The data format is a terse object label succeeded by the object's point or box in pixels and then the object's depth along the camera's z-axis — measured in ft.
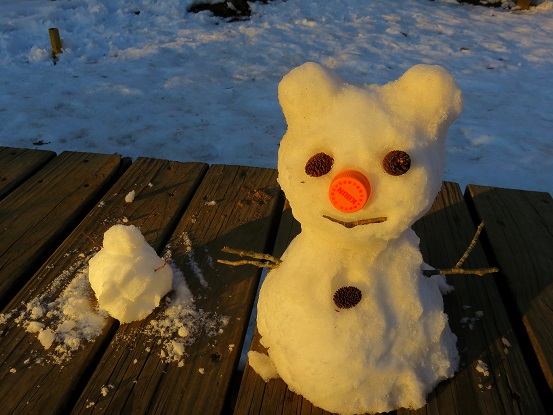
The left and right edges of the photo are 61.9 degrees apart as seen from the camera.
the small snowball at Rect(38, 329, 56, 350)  1.54
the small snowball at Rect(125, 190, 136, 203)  2.16
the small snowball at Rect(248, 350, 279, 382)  1.43
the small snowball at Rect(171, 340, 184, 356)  1.51
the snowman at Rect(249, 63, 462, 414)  1.09
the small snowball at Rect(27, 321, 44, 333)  1.58
